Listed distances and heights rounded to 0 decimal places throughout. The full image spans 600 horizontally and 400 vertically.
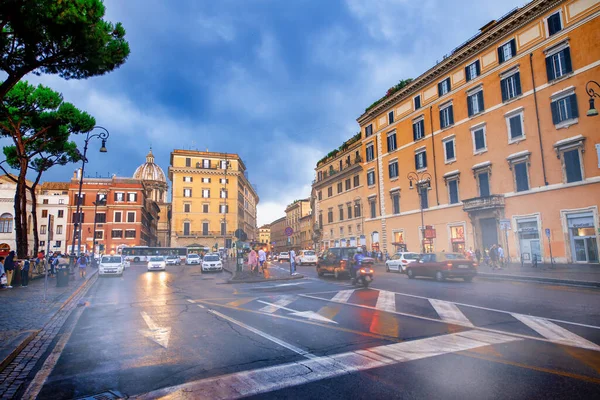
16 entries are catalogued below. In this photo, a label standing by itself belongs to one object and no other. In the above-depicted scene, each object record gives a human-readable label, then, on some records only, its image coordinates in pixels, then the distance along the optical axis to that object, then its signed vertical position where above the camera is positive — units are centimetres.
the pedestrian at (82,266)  2654 -86
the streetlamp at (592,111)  1592 +562
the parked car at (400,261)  2606 -117
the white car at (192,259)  4762 -100
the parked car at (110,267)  2720 -96
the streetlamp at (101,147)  2583 +824
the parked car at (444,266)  1781 -117
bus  6066 +11
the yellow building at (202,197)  7738 +1182
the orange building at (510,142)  2395 +811
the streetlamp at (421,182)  3606 +640
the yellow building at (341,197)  5044 +761
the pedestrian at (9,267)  1773 -48
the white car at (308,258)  4000 -113
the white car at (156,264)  3422 -105
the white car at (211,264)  3119 -112
